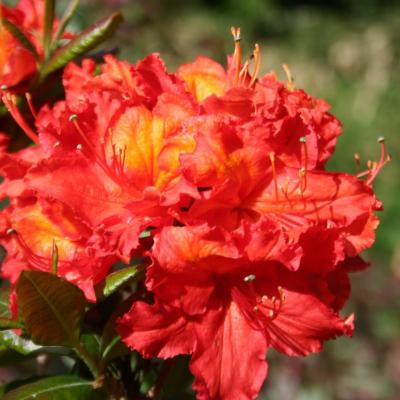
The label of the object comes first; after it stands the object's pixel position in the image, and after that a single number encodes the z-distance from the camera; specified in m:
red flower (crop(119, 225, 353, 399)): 0.36
